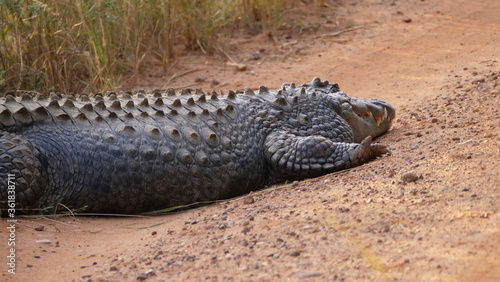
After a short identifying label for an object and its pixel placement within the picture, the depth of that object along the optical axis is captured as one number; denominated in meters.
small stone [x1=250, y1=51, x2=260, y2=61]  16.97
